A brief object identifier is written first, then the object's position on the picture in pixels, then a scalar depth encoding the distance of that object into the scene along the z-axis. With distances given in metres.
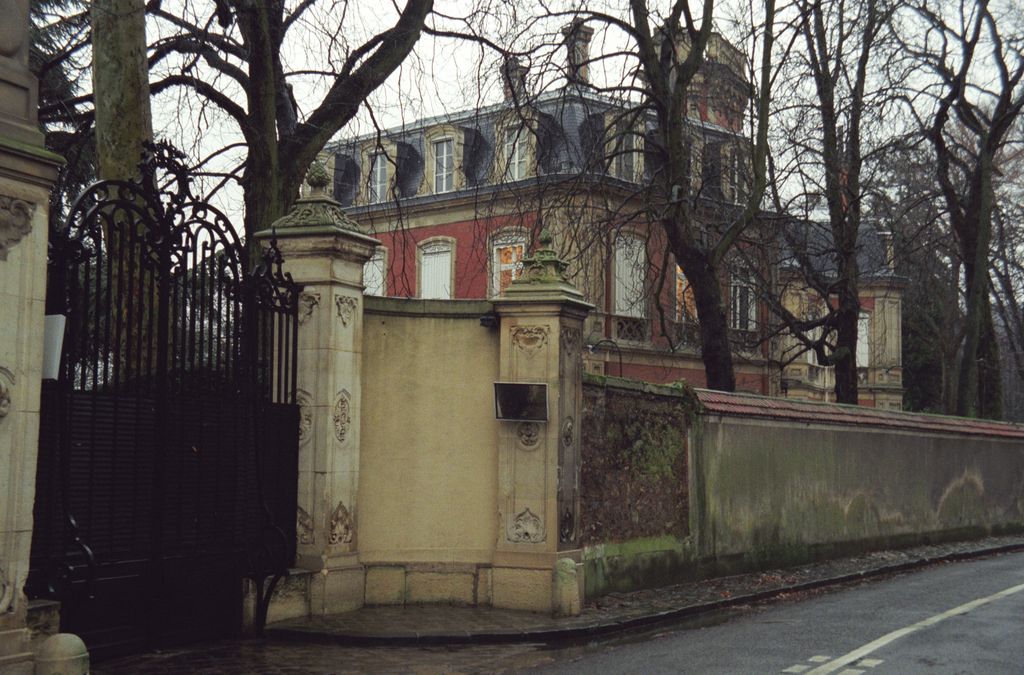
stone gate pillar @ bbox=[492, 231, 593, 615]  11.86
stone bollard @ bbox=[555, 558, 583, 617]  11.65
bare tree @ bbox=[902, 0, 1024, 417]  26.14
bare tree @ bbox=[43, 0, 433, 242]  13.98
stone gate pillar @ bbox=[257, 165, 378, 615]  11.16
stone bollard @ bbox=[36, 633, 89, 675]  5.79
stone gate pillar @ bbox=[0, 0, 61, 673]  7.27
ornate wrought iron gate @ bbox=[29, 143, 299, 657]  8.23
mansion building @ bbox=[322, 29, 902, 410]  18.61
